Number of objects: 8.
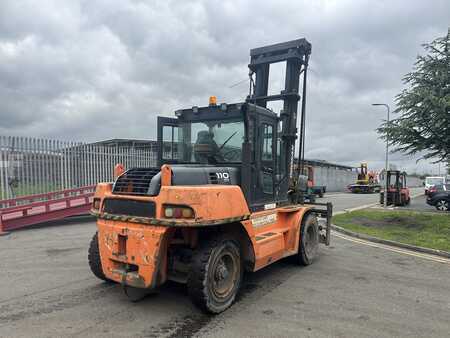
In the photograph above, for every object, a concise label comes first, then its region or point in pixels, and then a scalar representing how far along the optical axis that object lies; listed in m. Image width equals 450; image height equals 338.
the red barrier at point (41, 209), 9.93
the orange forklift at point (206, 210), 3.91
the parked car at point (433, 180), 36.53
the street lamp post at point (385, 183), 20.00
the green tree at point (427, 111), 10.32
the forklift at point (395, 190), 21.38
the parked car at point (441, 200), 18.22
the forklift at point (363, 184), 41.03
